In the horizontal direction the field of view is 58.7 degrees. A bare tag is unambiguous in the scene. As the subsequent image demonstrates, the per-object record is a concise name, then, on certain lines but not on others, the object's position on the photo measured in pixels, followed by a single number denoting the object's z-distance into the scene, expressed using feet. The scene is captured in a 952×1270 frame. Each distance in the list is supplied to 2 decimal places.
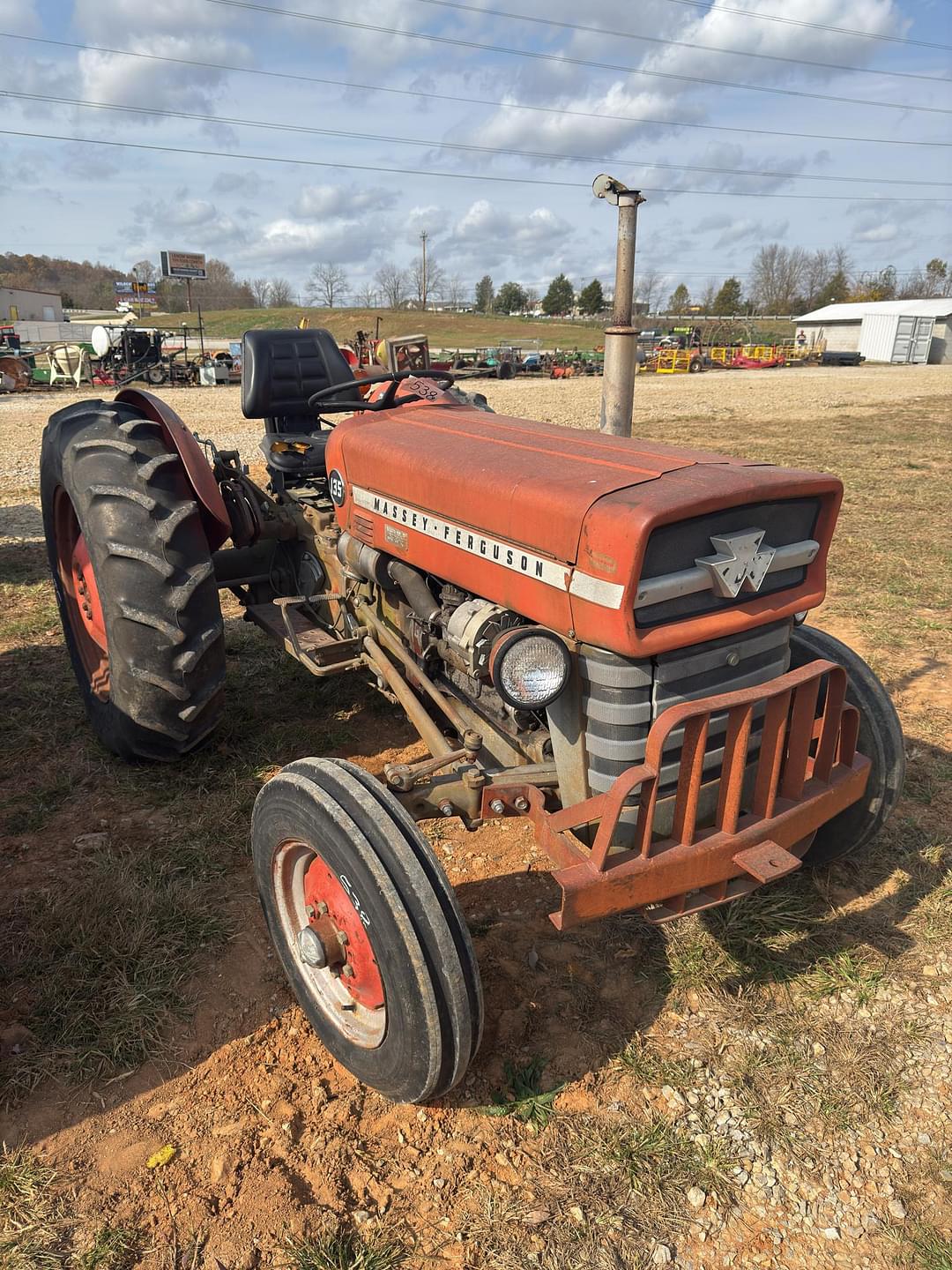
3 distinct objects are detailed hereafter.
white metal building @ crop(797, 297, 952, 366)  144.66
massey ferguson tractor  6.19
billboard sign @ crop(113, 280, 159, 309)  207.72
